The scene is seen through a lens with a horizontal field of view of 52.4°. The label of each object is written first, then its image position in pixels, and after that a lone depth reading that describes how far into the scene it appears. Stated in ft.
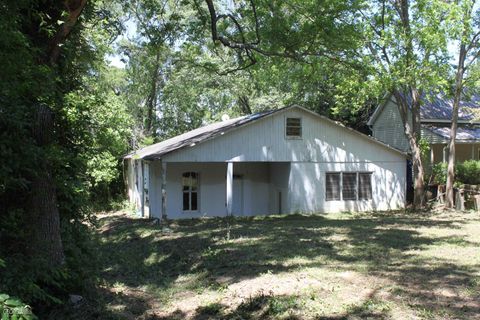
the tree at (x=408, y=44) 59.72
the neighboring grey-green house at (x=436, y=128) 83.25
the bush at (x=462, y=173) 75.56
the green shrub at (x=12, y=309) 7.99
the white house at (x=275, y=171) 68.54
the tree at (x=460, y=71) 67.51
